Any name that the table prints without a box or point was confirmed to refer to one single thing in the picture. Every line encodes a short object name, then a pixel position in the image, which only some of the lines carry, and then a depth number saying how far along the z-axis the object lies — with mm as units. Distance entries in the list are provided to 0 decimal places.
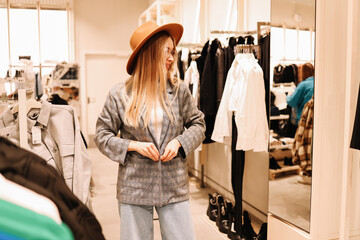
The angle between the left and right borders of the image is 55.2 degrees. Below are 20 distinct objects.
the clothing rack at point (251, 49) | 2785
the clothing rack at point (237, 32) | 2998
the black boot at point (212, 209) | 3312
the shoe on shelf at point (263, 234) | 2633
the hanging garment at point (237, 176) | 2832
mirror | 2169
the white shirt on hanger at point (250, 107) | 2645
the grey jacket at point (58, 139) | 1771
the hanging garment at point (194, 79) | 3621
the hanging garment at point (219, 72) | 3131
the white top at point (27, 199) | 486
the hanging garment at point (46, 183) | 579
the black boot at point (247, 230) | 2785
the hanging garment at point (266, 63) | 2689
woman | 1625
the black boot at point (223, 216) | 3041
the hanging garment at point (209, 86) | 3252
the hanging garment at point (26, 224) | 442
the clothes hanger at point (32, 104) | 1782
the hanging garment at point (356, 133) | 1690
